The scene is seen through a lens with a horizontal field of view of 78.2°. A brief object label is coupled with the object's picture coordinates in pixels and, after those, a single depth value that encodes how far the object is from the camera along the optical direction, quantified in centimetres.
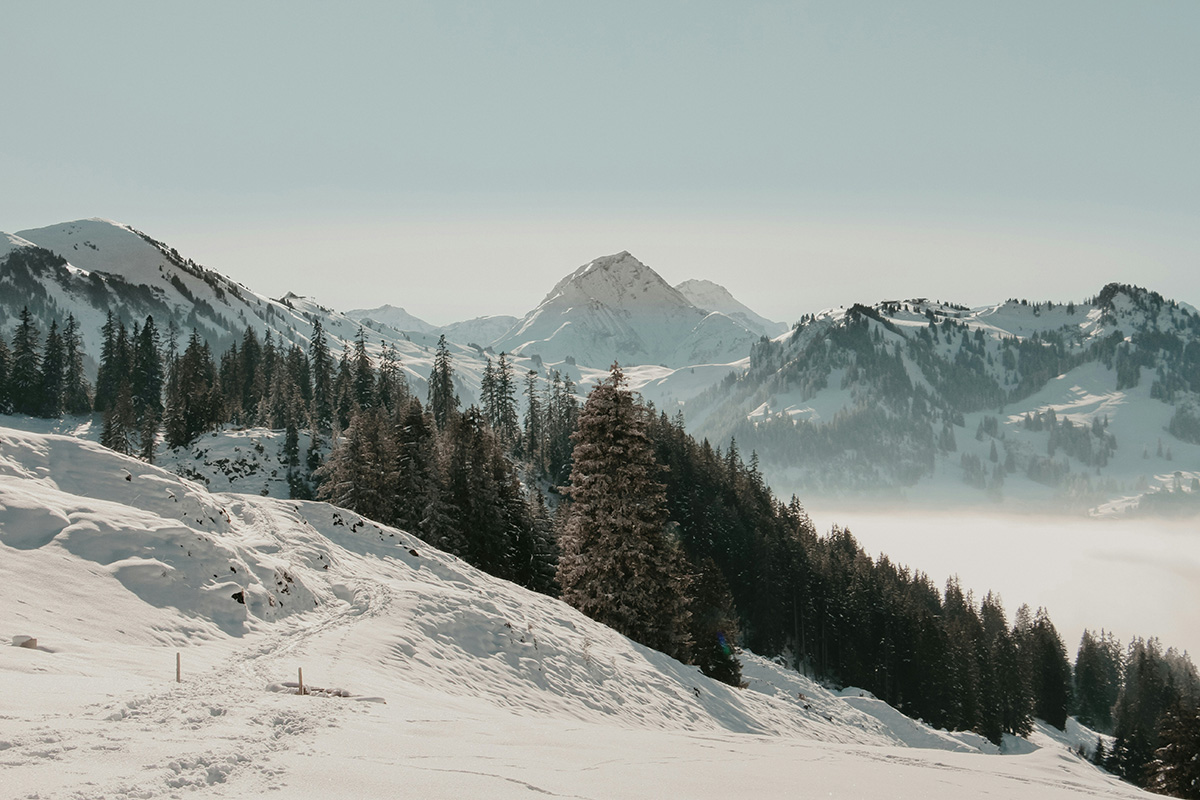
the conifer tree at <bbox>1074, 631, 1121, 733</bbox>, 12062
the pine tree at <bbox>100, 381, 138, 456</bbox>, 6762
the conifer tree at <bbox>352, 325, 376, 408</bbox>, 8225
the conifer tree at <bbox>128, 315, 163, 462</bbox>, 8875
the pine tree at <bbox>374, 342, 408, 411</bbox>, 8619
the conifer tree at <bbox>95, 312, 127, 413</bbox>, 8912
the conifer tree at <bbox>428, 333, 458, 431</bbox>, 9210
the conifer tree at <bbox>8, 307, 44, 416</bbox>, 8150
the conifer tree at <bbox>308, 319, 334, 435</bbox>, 8312
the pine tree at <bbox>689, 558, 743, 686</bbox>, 3600
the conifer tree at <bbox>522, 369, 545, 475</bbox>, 9769
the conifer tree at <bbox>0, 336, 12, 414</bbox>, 8044
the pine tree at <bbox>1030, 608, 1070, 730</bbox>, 9681
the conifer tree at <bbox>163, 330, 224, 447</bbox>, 7056
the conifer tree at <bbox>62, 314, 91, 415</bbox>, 8769
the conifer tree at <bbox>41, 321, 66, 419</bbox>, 8362
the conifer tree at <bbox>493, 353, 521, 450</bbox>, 10200
